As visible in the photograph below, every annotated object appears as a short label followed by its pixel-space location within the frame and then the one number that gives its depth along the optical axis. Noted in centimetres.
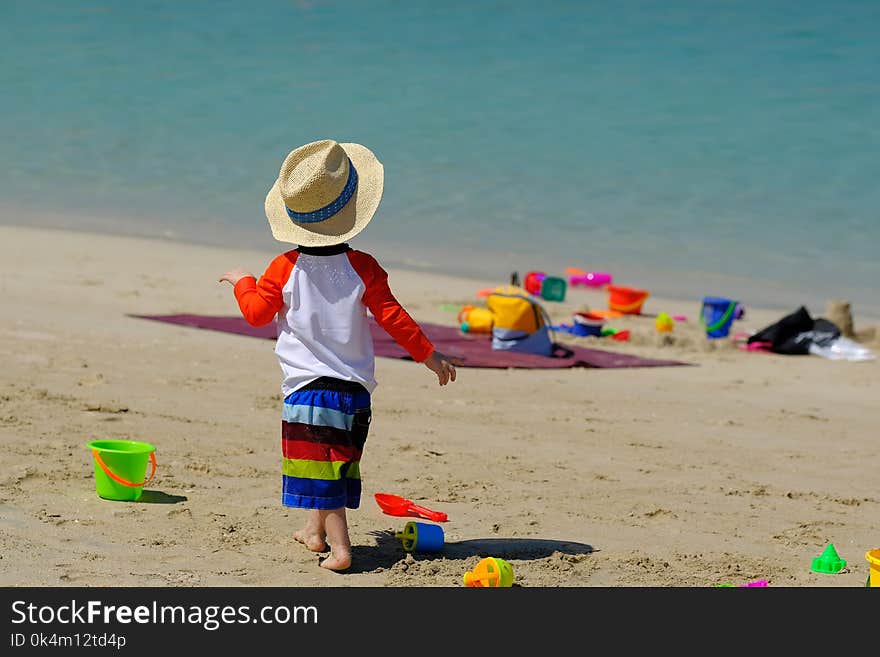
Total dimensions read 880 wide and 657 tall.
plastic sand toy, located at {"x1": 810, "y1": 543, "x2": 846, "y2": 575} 827
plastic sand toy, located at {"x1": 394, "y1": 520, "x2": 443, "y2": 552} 822
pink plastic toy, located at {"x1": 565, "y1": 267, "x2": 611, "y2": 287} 2806
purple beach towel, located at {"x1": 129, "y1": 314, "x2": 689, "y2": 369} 1702
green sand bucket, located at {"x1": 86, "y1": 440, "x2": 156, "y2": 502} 877
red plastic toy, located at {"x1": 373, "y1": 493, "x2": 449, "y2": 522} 909
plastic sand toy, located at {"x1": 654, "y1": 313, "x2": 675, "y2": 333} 2117
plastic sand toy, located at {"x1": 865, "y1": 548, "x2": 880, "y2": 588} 770
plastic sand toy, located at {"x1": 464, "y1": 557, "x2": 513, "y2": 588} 739
